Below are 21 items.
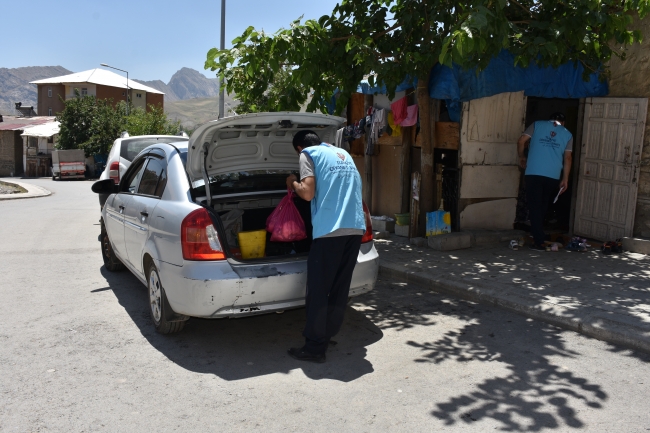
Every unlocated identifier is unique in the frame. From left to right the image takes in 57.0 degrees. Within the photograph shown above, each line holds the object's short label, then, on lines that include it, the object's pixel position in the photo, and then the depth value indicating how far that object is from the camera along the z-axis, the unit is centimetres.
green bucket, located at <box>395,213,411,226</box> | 1002
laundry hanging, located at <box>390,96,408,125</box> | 988
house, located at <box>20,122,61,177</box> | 4619
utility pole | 1577
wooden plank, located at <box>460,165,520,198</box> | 921
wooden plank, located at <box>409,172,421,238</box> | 939
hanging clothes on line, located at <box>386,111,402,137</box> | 1027
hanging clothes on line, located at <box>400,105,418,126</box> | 968
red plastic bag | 516
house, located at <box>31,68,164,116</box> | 6268
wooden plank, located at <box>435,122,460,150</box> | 920
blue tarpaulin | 866
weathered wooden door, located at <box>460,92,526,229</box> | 913
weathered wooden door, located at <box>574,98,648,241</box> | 852
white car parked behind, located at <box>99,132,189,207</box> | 1103
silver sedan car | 474
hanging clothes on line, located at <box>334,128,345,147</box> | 590
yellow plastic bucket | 518
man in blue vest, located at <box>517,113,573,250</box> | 848
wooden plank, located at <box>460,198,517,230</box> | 936
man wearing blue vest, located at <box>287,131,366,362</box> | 468
